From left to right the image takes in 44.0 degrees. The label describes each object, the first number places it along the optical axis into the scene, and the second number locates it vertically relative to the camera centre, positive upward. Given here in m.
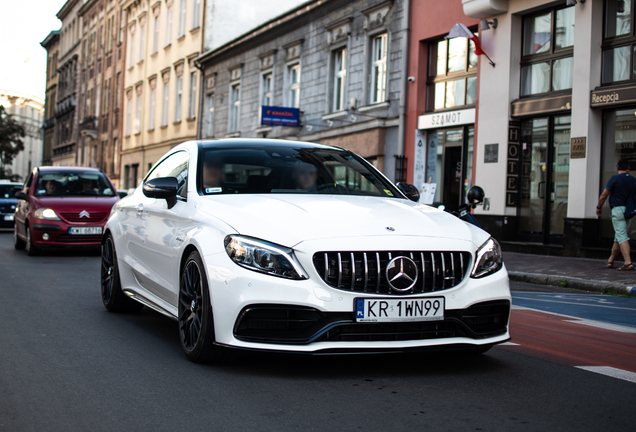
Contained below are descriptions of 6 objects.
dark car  23.16 -0.21
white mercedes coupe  4.32 -0.38
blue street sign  25.28 +2.92
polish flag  17.44 +4.00
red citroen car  13.98 -0.18
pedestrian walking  12.39 +0.32
